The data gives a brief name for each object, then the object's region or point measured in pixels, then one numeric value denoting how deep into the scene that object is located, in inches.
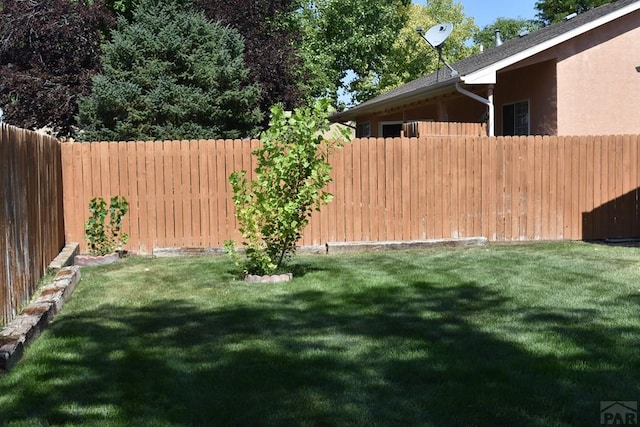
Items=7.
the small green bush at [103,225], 406.9
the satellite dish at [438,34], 653.3
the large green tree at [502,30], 2262.6
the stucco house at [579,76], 530.0
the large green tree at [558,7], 1616.9
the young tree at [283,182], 304.3
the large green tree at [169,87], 641.0
